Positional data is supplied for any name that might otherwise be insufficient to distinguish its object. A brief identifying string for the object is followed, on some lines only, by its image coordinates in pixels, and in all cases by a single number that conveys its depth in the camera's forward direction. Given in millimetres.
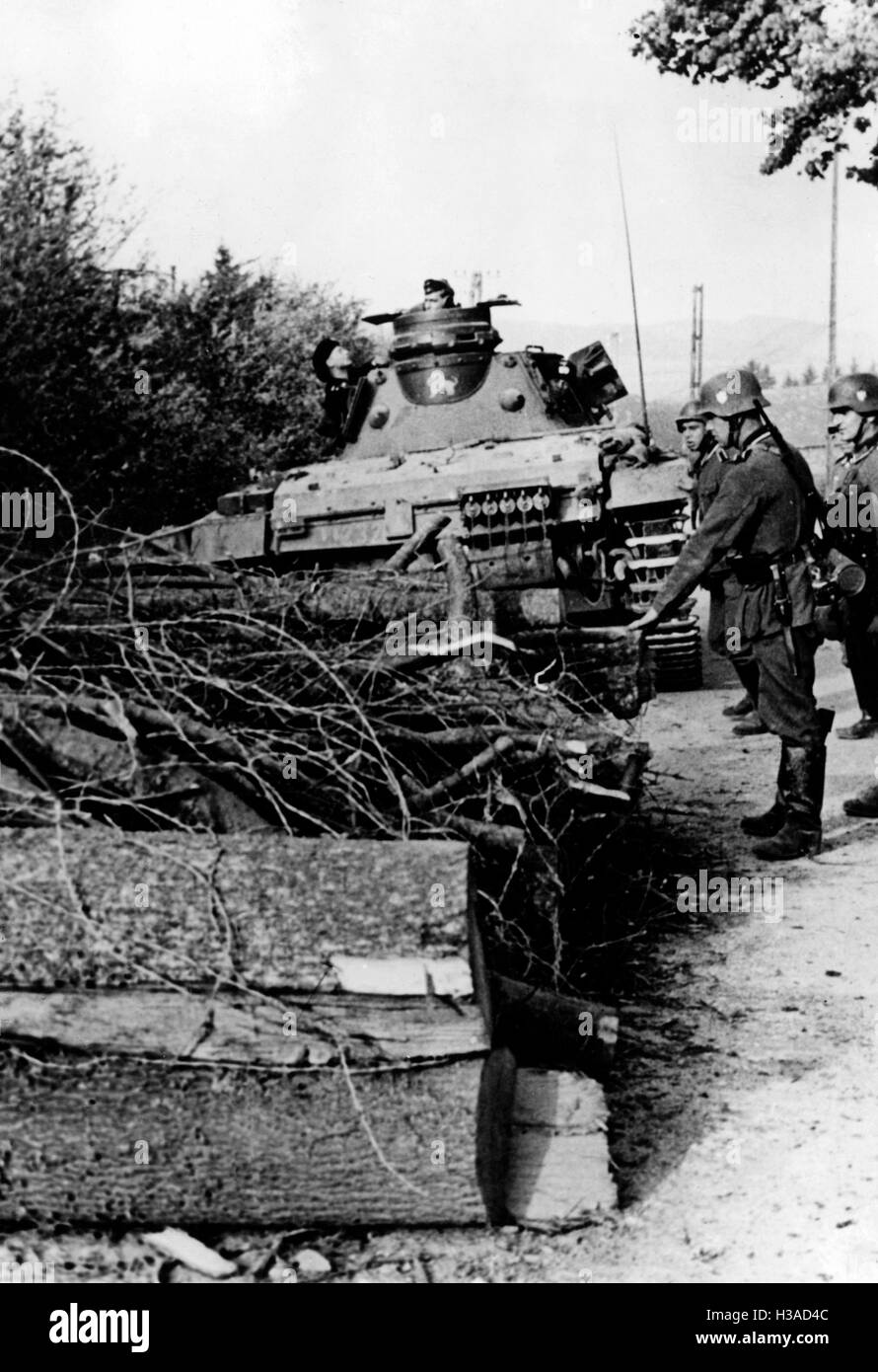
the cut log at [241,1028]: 3432
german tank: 10531
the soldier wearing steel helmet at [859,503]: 8250
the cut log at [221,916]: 3439
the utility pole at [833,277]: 28500
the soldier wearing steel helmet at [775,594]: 6598
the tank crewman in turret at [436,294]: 12664
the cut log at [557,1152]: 3609
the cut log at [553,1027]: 4023
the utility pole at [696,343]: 37531
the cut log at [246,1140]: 3451
